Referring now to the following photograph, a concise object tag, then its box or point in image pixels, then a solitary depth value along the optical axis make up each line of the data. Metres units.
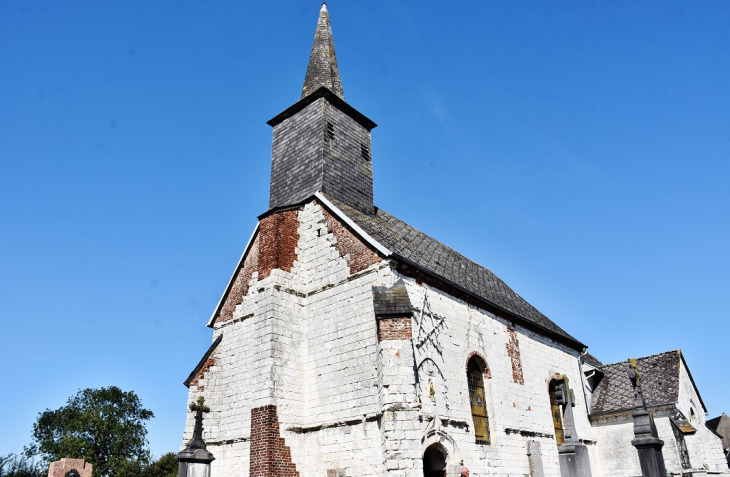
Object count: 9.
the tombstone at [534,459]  14.92
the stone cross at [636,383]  10.17
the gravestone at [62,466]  14.02
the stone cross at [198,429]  11.12
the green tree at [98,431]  39.03
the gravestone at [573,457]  9.19
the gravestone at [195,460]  10.68
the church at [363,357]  11.70
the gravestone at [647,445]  9.06
